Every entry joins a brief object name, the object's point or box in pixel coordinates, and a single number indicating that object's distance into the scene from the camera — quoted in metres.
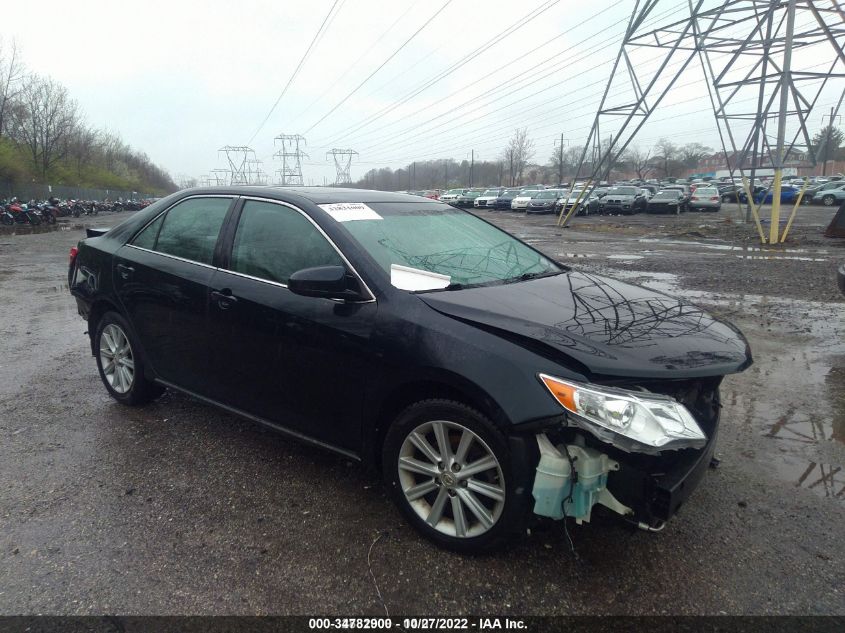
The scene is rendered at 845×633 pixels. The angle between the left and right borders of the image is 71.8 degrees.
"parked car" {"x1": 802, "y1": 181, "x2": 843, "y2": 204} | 43.19
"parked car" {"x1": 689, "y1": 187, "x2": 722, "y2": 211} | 37.22
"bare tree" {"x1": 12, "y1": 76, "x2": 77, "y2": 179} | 53.03
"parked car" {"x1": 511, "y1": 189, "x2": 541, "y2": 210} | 41.72
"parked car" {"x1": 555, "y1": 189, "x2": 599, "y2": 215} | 35.31
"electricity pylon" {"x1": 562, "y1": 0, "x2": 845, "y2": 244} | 14.97
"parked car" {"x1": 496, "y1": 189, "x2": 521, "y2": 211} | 46.25
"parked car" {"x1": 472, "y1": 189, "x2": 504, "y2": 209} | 47.84
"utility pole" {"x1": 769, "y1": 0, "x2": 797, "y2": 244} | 14.88
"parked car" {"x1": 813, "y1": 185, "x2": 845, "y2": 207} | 39.47
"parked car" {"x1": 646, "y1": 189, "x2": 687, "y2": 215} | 35.09
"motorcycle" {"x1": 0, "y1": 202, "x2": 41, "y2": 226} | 25.98
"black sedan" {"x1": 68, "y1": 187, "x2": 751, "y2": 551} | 2.37
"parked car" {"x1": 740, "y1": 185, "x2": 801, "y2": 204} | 44.95
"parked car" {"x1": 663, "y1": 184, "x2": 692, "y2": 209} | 37.47
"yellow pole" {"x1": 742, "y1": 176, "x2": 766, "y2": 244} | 17.03
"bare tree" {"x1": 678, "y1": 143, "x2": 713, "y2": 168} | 102.56
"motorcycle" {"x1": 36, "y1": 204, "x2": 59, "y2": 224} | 28.88
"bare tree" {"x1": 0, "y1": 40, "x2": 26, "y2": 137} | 44.09
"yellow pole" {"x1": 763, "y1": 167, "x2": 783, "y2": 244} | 15.48
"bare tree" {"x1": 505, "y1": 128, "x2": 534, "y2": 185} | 100.62
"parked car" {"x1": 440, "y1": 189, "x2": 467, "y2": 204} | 53.22
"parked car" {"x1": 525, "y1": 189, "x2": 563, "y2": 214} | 37.88
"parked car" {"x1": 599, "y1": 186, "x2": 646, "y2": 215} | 35.59
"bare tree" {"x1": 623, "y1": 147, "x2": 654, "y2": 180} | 98.94
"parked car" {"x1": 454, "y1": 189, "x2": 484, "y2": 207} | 52.24
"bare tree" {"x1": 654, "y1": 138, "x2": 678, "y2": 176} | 100.29
